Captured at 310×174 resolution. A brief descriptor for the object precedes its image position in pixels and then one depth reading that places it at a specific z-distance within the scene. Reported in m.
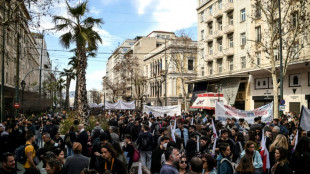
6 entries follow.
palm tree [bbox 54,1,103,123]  17.03
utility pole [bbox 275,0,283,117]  19.09
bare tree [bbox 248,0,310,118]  19.80
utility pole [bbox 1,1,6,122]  16.98
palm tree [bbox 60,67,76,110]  47.34
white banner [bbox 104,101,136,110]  25.56
